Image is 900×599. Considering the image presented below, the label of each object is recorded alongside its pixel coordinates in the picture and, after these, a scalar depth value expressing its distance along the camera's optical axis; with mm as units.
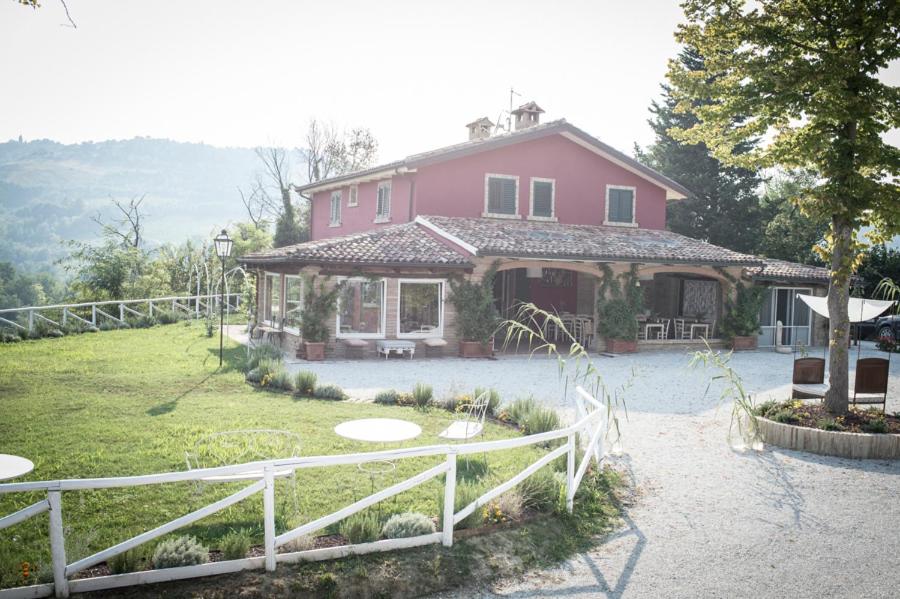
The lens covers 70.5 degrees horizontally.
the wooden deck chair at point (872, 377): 10492
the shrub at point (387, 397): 11664
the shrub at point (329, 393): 11898
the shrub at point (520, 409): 10144
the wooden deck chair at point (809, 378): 11289
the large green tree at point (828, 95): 9984
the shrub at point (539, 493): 6488
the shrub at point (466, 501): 5855
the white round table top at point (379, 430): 6956
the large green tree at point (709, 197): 34188
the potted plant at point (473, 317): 18078
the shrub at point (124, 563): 4688
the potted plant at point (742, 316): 21453
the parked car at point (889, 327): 23936
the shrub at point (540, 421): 9325
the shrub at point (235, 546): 4969
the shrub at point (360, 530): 5395
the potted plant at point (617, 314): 19844
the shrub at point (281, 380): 12469
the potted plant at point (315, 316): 16766
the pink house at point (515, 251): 17734
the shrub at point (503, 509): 6055
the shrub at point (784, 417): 9812
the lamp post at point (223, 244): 16359
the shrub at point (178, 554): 4770
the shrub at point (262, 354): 14452
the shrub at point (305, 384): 12172
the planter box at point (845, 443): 8953
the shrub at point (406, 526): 5520
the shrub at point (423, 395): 11531
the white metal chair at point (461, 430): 8250
